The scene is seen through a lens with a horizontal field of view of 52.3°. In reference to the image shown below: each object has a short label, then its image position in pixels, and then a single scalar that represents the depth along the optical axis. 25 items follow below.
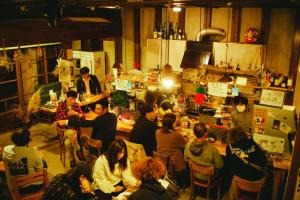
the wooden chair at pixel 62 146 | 6.85
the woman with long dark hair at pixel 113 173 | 4.39
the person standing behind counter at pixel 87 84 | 8.84
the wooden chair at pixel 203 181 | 5.07
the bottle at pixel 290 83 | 7.82
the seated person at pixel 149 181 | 3.25
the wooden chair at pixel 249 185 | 4.59
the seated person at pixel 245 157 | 4.78
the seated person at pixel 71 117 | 6.83
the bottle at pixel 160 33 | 10.05
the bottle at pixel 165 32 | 10.07
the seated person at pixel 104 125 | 5.92
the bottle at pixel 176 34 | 9.88
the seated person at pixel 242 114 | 6.77
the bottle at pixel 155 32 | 10.19
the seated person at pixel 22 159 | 4.79
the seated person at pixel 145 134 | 5.66
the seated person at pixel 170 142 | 5.59
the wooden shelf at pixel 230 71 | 8.14
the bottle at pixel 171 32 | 9.97
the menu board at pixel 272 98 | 5.82
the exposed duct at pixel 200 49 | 9.03
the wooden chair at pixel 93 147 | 5.83
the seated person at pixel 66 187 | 3.78
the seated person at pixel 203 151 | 5.20
